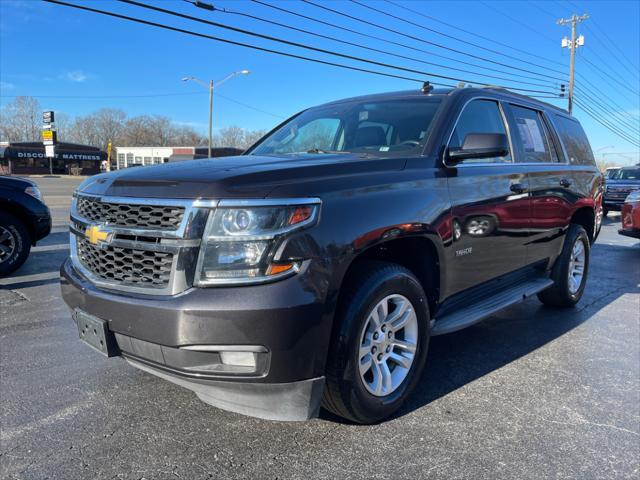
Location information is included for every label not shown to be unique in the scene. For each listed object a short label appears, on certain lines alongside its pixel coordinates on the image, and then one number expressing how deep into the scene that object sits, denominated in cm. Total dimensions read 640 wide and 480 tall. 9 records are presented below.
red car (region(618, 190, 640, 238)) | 914
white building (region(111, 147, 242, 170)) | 7094
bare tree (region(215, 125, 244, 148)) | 10319
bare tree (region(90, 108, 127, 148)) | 10625
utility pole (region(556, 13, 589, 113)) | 3741
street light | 3659
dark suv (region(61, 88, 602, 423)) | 226
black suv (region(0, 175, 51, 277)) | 654
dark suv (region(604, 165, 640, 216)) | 1723
